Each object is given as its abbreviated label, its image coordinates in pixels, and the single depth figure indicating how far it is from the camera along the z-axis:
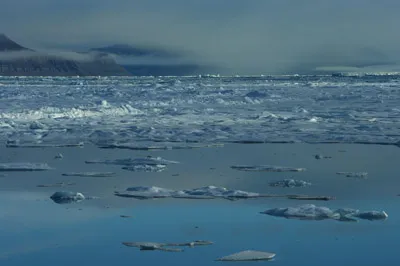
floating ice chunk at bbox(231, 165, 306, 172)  18.36
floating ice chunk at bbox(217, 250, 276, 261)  10.24
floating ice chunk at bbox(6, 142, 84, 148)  24.41
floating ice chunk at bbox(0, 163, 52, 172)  18.55
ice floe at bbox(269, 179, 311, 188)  15.82
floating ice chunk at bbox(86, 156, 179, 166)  19.52
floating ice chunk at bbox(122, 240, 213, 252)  10.88
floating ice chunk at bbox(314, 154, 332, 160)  20.89
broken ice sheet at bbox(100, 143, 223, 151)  23.62
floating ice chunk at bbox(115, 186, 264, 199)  14.60
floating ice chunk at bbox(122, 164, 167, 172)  18.41
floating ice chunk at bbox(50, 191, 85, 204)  14.36
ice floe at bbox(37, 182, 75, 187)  16.06
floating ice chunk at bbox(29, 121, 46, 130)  30.58
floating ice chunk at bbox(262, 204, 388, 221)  12.76
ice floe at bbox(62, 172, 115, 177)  17.45
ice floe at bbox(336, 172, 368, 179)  17.37
